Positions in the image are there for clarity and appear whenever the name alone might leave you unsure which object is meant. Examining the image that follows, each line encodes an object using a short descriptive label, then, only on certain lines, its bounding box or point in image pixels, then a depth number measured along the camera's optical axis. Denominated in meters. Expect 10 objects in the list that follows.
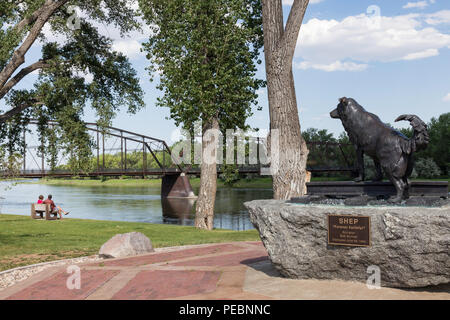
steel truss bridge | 46.16
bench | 19.25
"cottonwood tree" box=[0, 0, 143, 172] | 13.55
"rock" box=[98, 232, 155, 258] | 8.77
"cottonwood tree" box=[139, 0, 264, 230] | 15.51
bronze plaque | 5.44
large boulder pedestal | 5.16
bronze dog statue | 5.97
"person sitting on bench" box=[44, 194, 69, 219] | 19.41
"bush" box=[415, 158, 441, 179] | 48.66
